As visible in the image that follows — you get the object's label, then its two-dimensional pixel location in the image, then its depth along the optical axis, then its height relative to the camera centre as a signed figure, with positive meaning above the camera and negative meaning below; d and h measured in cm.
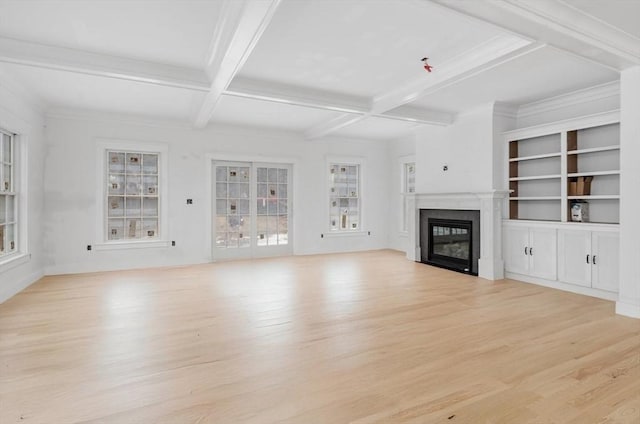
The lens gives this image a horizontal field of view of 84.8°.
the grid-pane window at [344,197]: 814 +31
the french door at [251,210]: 706 +0
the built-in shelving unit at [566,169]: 451 +58
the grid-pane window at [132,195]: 617 +27
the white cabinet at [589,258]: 416 -61
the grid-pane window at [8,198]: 441 +17
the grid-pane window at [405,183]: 818 +63
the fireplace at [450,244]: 592 -62
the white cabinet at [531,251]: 483 -60
